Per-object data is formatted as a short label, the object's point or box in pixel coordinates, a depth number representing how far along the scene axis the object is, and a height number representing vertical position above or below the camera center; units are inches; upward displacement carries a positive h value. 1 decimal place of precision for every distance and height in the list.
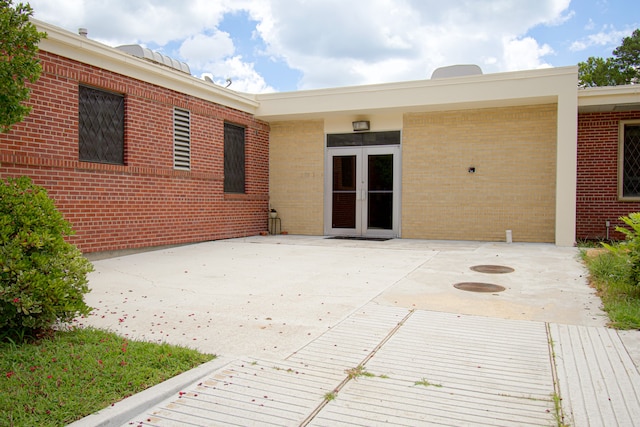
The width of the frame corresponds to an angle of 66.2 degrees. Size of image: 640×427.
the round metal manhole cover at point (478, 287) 230.5 -39.4
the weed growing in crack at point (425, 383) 119.2 -43.6
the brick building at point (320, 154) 322.3 +43.3
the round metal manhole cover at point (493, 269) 284.2 -37.6
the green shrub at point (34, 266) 137.8 -18.7
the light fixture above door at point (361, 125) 494.6 +80.5
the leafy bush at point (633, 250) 199.8 -18.4
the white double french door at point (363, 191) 494.9 +14.0
